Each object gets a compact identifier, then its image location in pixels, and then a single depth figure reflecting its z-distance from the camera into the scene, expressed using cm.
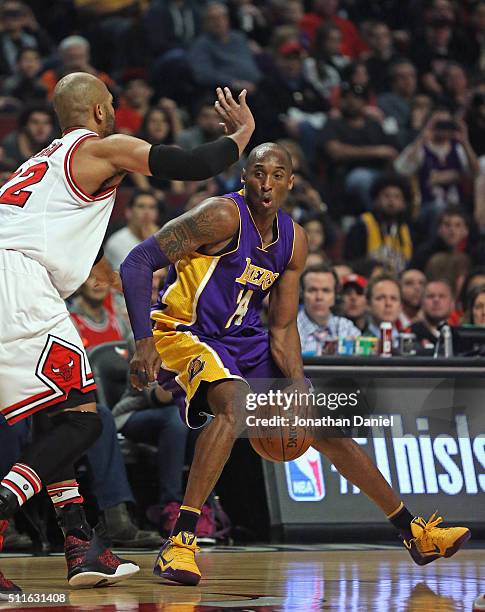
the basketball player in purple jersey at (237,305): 1087
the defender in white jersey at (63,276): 930
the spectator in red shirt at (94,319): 1644
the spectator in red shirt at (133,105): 2395
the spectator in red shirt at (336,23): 3035
